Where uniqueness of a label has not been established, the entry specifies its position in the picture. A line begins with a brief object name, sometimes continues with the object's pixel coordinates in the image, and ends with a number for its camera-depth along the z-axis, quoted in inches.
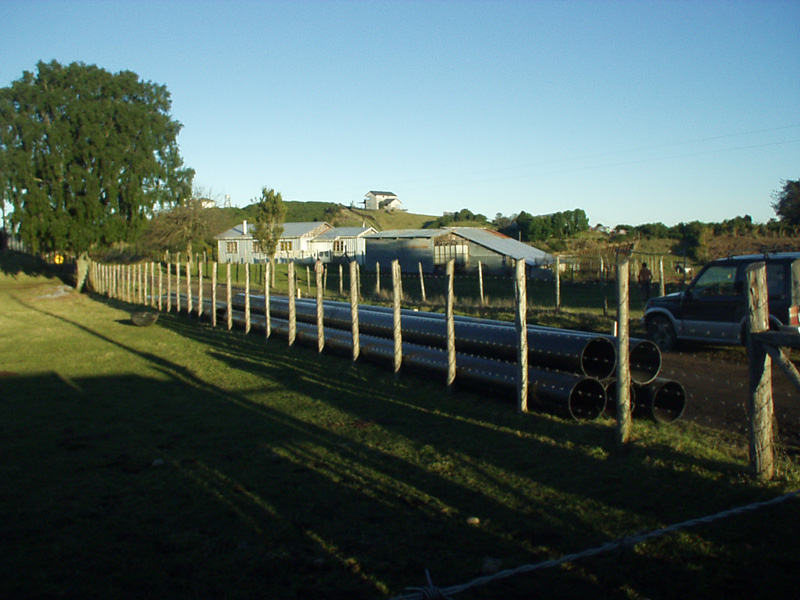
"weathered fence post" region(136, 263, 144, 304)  1205.0
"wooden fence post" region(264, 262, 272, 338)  652.1
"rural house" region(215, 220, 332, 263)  3026.6
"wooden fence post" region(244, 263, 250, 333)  713.2
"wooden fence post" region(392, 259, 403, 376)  425.4
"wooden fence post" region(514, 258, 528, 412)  322.3
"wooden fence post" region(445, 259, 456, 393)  374.6
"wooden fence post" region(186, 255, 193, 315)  925.8
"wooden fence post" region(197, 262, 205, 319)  898.7
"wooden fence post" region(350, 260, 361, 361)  485.1
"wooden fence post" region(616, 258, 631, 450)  247.3
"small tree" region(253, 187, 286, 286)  2059.5
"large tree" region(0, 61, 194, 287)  1517.0
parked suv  477.7
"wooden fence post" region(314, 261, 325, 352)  538.3
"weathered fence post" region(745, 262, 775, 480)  215.9
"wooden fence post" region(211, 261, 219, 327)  818.8
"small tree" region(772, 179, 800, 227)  1891.0
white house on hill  6378.0
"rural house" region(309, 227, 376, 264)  3080.7
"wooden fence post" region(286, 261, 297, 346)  596.1
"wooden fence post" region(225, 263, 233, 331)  765.9
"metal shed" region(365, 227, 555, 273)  2167.8
